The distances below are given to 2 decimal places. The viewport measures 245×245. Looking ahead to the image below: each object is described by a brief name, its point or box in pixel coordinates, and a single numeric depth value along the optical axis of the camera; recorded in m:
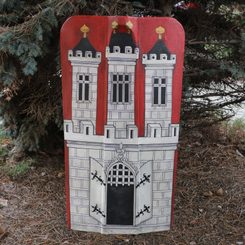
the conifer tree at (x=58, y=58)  2.58
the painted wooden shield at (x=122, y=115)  2.17
